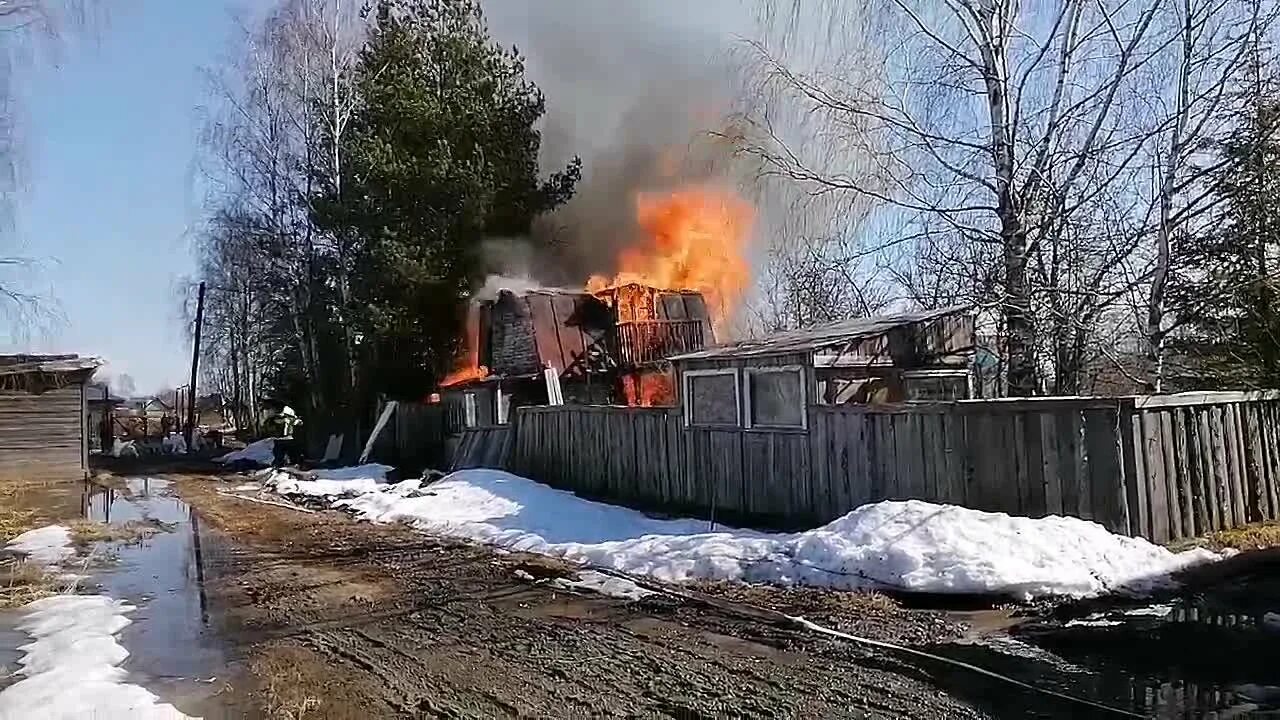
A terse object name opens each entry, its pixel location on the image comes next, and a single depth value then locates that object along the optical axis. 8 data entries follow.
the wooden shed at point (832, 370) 12.29
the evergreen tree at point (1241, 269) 11.91
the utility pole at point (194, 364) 42.59
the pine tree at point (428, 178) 26.45
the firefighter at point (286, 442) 28.89
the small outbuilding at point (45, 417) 26.34
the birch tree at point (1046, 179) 12.11
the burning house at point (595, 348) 24.11
